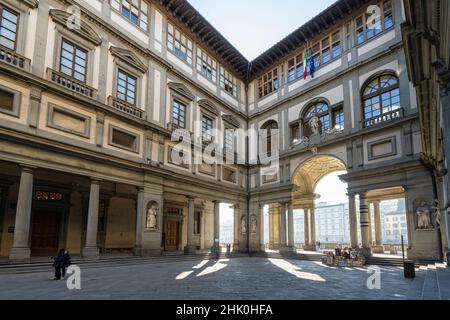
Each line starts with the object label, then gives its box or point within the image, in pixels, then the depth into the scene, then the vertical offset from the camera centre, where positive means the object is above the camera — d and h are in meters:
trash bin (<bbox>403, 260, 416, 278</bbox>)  12.77 -1.94
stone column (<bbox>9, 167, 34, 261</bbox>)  13.17 +0.02
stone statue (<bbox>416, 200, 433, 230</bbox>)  17.06 +0.31
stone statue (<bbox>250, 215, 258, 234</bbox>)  27.23 -0.36
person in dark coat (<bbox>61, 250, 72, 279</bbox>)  11.64 -1.55
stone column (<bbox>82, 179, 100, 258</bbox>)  15.79 -0.25
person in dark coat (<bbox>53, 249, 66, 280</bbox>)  11.32 -1.59
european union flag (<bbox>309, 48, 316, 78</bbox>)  24.88 +11.96
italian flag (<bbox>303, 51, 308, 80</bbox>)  25.17 +12.01
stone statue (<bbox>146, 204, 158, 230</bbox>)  18.98 +0.13
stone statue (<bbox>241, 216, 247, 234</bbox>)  27.36 -0.53
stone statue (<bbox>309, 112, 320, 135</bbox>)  24.16 +7.24
